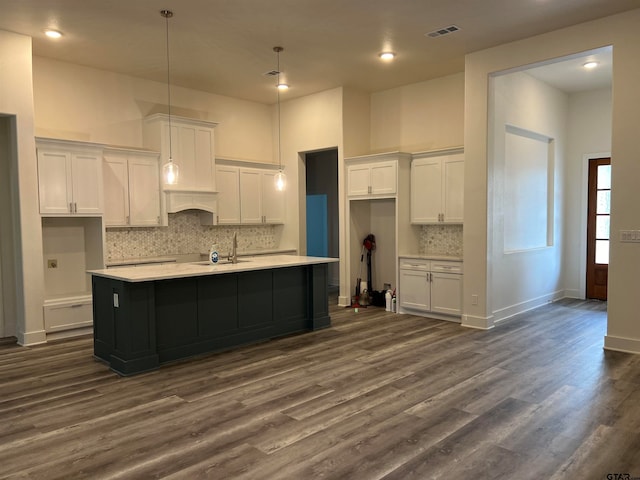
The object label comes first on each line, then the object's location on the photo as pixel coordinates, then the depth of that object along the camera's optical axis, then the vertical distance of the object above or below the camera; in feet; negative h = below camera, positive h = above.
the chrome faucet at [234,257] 18.53 -1.52
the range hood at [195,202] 22.61 +0.76
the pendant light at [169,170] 16.21 +1.68
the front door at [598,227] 26.12 -0.74
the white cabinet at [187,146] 22.62 +3.48
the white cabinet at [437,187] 21.95 +1.32
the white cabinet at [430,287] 21.08 -3.26
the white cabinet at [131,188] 21.13 +1.39
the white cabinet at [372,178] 23.34 +1.91
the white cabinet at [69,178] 18.61 +1.66
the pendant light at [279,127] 19.57 +5.29
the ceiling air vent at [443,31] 17.46 +6.78
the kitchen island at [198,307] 14.73 -3.11
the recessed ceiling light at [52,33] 17.43 +6.79
